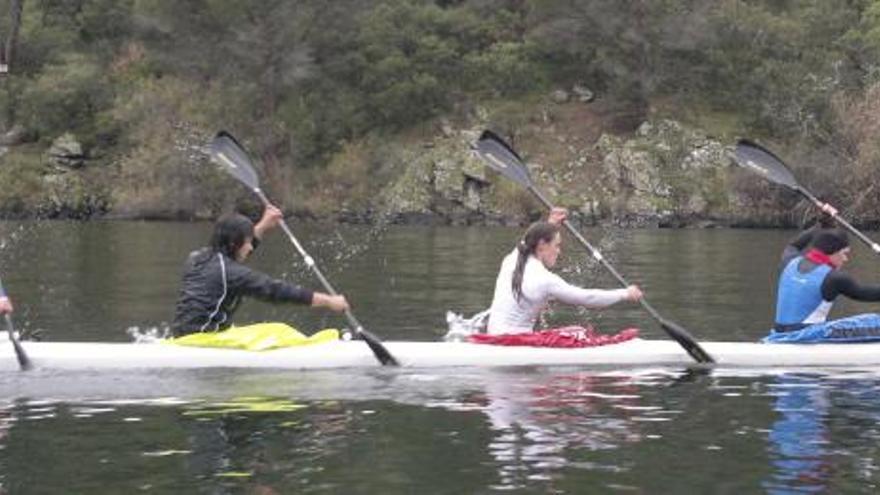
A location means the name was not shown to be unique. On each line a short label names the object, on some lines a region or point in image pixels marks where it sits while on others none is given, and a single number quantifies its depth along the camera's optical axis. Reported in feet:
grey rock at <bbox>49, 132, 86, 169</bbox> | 268.62
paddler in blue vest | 49.26
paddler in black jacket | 46.50
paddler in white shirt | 48.62
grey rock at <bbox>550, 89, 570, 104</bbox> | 261.85
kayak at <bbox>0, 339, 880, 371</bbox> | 47.34
